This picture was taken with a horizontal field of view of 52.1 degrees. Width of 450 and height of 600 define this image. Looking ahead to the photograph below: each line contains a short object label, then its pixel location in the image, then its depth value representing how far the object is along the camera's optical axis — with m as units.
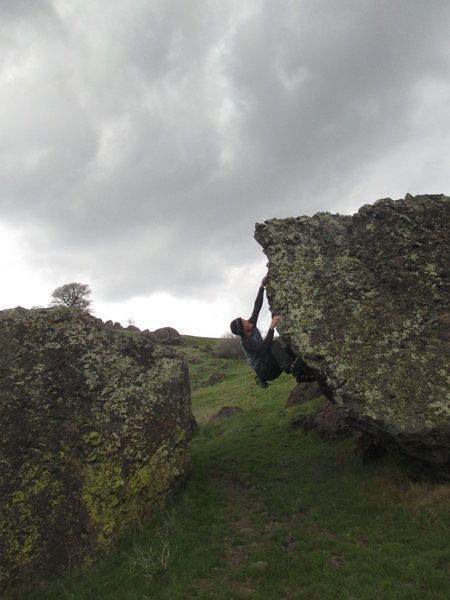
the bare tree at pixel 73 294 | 96.19
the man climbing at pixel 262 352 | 12.65
